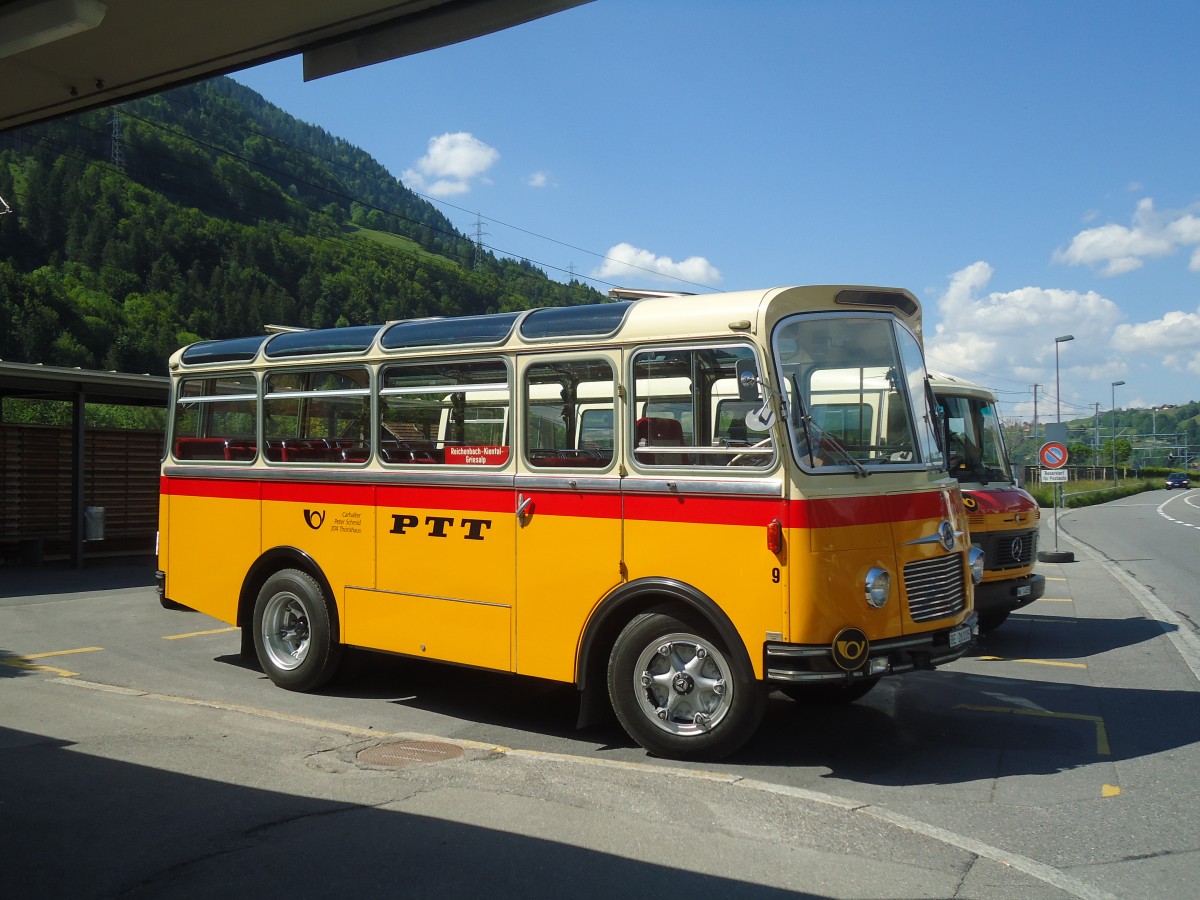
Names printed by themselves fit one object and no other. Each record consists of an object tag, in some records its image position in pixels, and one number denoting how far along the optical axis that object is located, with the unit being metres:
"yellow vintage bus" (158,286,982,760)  6.27
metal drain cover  6.69
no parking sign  23.55
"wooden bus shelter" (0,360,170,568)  18.77
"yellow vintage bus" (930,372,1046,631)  10.65
